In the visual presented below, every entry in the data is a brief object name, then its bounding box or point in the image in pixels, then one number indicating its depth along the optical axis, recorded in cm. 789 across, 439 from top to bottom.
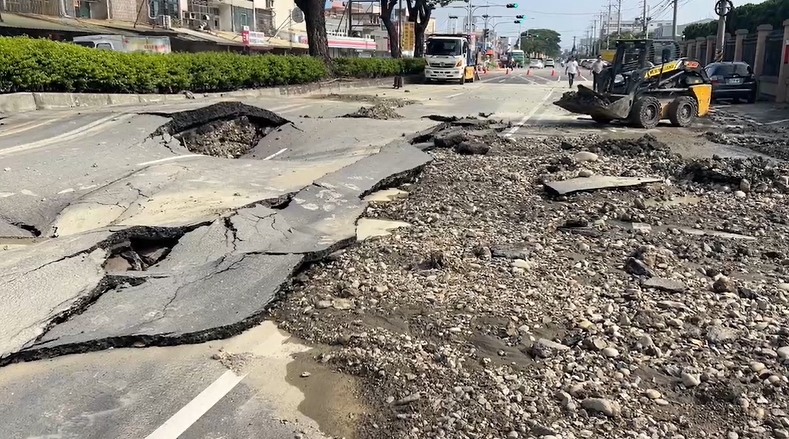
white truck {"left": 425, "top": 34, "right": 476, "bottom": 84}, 3850
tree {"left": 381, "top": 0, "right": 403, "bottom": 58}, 4559
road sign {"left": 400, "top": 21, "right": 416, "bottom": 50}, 6481
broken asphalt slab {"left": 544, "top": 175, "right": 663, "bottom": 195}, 859
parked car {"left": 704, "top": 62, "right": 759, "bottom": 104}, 2500
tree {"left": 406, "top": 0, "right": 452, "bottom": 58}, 5019
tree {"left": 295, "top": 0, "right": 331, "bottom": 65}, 2864
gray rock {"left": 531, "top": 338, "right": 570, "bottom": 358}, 401
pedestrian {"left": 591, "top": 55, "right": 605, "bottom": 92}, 1691
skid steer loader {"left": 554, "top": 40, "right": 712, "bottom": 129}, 1552
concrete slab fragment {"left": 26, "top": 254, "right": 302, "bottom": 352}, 403
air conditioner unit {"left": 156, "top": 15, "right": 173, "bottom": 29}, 3988
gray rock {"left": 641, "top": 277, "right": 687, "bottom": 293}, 510
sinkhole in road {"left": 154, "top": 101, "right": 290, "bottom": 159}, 1129
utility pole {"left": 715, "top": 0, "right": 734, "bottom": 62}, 3088
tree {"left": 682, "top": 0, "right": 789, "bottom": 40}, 3005
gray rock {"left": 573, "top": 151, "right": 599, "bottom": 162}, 1073
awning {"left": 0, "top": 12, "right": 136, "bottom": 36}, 2680
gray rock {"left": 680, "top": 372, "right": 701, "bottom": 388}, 367
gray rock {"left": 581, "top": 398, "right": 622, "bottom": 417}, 336
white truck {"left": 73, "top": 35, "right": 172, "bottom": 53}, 2437
